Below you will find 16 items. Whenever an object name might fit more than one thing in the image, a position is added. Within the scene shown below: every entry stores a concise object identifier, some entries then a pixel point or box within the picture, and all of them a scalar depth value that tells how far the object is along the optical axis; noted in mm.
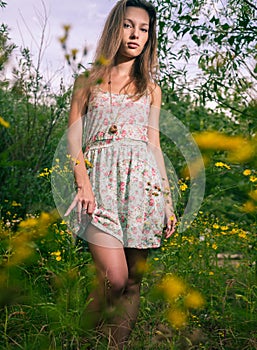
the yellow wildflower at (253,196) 2163
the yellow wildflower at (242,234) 2656
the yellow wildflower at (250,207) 2281
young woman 2180
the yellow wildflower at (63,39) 1402
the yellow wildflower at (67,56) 1418
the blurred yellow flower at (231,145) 1975
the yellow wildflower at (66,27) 1396
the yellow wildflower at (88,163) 2256
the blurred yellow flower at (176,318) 2355
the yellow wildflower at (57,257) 2291
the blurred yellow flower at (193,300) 2449
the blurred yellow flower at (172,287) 2385
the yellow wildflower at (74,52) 1411
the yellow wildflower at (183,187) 2502
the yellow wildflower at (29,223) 2404
